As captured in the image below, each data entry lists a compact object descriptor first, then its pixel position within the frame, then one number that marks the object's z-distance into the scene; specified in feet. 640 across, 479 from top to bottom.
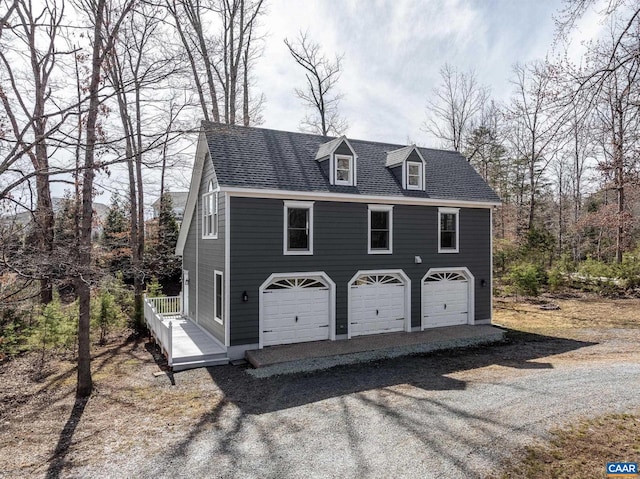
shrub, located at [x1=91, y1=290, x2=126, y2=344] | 47.39
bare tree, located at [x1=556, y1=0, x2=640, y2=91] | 20.08
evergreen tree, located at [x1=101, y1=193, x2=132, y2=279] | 58.90
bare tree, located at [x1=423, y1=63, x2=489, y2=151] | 92.17
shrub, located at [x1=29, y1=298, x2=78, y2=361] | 39.40
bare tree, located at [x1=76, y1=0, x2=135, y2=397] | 26.52
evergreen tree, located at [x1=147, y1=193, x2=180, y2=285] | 72.64
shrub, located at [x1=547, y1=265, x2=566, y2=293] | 73.26
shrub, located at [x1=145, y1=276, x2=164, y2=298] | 55.83
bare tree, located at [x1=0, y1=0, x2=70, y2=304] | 19.57
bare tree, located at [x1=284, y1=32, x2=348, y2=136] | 86.84
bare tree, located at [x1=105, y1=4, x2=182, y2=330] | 23.85
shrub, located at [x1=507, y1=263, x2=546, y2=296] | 67.21
